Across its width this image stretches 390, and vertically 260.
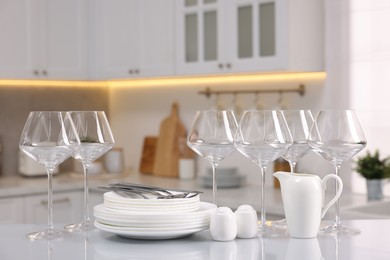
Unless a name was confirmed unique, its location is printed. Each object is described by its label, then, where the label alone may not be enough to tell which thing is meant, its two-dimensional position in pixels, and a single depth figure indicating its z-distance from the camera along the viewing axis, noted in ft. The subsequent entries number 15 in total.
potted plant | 9.25
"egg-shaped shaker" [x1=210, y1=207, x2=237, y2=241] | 5.11
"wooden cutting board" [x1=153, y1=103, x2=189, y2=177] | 12.27
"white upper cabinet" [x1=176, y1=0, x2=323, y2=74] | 9.79
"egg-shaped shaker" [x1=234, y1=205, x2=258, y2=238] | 5.18
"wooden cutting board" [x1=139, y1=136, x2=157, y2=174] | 12.83
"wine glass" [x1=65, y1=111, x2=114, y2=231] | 5.55
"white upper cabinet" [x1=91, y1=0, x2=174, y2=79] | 11.54
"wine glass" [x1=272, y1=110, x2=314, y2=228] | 5.52
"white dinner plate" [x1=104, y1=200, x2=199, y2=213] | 5.14
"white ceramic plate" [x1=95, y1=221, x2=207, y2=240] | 5.06
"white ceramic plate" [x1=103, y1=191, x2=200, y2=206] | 5.15
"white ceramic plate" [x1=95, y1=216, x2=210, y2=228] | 5.08
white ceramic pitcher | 5.21
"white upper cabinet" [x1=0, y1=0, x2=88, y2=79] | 11.64
